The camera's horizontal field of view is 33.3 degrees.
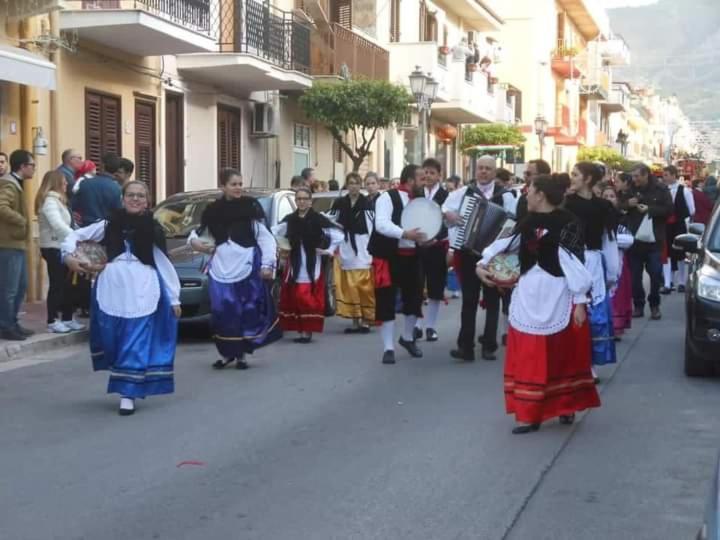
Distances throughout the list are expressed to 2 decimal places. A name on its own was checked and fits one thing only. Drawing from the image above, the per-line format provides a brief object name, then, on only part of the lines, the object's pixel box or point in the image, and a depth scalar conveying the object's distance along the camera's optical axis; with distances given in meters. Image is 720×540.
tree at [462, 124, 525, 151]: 39.44
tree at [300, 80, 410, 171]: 23.78
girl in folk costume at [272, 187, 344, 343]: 13.13
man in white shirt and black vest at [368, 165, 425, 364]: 11.16
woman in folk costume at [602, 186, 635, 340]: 12.36
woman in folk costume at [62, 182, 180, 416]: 8.64
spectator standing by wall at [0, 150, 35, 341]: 11.91
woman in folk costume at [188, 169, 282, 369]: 10.68
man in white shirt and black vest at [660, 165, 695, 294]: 17.70
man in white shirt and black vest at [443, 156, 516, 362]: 11.06
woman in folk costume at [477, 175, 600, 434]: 7.89
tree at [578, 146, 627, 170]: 58.38
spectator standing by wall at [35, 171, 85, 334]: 12.59
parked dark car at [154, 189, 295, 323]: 12.75
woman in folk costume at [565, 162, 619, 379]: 9.64
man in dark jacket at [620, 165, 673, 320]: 15.04
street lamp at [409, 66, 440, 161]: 24.94
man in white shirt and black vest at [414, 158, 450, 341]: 11.49
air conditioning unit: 24.67
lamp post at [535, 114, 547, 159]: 42.94
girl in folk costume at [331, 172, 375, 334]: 13.70
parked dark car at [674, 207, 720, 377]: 9.70
